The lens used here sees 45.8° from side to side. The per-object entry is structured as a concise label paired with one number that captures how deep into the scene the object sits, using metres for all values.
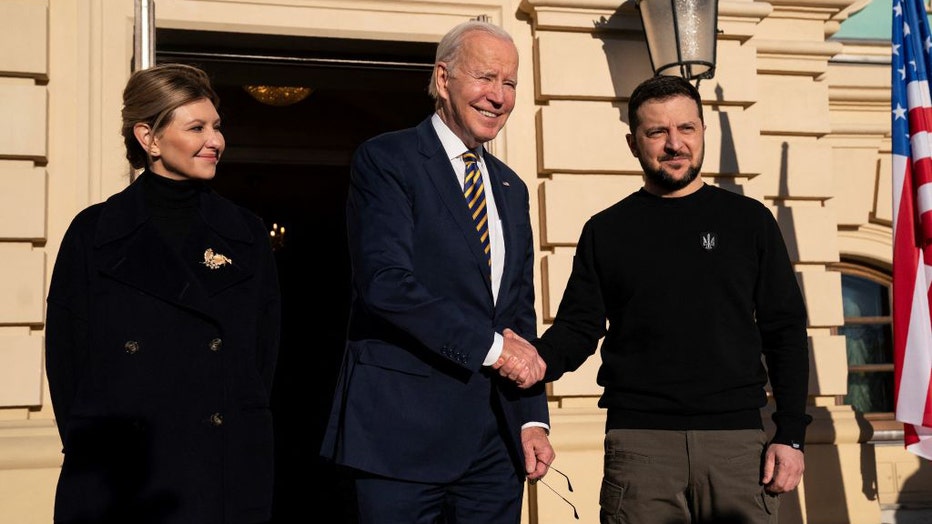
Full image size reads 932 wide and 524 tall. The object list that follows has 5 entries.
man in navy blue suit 2.93
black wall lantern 5.93
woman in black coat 2.75
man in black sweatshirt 3.22
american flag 5.95
